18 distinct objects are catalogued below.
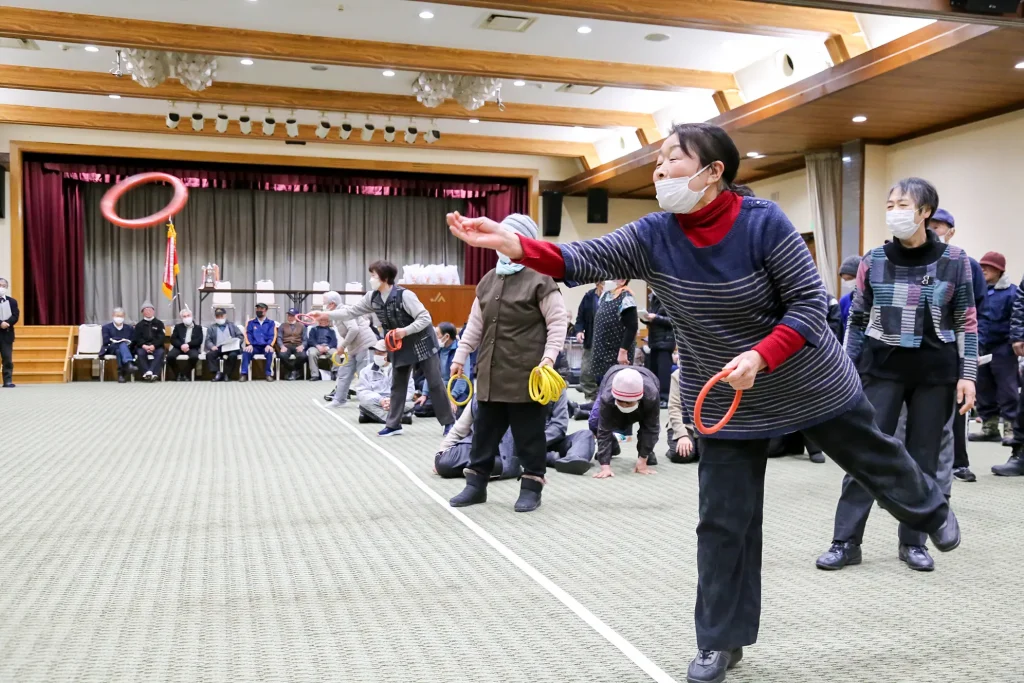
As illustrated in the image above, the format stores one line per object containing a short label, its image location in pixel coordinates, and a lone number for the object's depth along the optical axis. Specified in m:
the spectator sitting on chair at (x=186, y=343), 14.26
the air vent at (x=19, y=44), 10.48
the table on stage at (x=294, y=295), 15.01
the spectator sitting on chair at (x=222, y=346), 14.39
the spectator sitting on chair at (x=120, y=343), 13.88
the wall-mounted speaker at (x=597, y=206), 16.56
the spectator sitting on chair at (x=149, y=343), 14.02
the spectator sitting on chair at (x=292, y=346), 14.52
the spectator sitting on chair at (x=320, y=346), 14.52
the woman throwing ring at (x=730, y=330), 2.00
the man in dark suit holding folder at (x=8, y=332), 12.25
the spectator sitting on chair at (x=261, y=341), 14.57
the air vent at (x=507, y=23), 9.23
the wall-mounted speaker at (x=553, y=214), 16.80
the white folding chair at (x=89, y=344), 14.07
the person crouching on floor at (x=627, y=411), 5.00
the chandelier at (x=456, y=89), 11.17
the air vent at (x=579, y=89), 12.36
